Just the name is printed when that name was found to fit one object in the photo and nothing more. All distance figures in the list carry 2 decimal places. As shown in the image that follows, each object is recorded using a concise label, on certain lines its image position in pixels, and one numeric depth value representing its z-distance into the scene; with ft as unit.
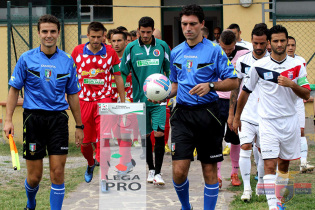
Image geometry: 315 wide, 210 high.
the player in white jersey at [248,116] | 23.71
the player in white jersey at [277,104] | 20.34
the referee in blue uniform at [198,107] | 19.39
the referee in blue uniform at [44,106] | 19.75
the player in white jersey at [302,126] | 28.12
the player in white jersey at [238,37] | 30.85
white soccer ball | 20.80
